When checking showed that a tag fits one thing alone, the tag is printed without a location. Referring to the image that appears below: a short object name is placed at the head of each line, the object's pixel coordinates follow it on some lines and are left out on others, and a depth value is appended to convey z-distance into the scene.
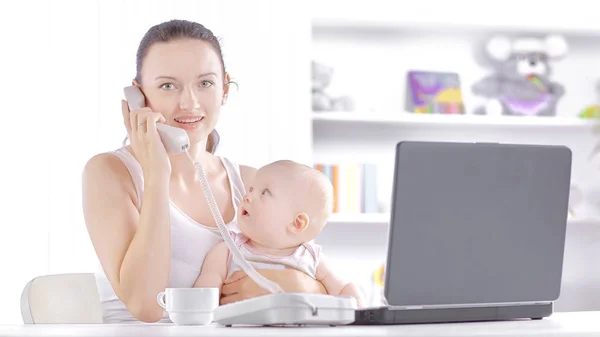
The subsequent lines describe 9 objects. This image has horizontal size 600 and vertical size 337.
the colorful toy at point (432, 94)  5.68
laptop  2.17
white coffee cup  2.27
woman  2.67
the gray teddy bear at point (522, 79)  5.82
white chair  2.86
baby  2.64
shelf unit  5.69
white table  2.04
